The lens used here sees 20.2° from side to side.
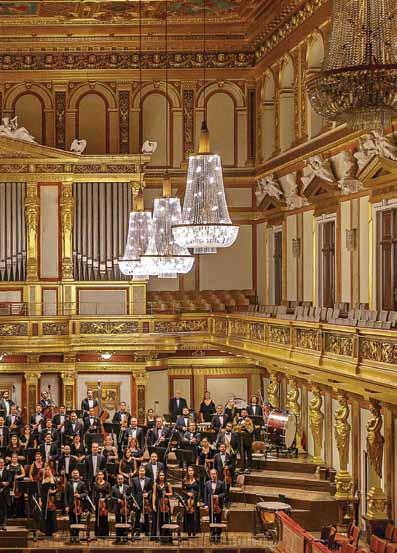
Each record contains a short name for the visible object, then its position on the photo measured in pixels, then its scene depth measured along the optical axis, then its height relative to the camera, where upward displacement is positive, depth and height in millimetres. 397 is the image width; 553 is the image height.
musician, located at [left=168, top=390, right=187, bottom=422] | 21078 -2347
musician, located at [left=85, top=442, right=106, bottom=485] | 15906 -2593
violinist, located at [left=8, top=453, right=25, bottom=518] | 15680 -2815
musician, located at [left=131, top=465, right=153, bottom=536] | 15172 -2893
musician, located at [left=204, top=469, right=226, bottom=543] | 15299 -2966
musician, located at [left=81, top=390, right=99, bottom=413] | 20125 -2197
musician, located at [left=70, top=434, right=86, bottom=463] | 16469 -2453
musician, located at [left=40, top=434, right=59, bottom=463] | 16484 -2463
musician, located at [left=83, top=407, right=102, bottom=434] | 17938 -2317
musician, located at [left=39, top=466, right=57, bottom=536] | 15430 -3068
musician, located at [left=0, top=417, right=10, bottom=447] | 17406 -2396
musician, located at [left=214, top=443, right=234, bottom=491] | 16047 -2664
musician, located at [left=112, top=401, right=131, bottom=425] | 18819 -2266
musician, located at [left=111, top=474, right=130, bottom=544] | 15195 -3047
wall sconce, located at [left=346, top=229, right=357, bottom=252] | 17022 +636
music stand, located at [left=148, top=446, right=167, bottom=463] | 16391 -2491
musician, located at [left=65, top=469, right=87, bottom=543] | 15289 -2944
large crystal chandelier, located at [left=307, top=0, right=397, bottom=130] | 7059 +1360
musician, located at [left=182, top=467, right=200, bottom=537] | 15234 -3045
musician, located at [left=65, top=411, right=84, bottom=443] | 17469 -2285
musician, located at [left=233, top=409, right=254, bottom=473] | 17578 -2445
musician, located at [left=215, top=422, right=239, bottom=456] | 16688 -2399
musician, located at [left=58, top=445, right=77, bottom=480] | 15938 -2589
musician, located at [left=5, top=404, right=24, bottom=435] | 17656 -2293
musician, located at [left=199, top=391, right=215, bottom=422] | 19625 -2260
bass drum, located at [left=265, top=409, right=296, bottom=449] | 18297 -2621
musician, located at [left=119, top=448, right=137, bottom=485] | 15584 -2611
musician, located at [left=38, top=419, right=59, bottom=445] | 16970 -2311
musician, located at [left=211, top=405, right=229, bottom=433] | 18094 -2267
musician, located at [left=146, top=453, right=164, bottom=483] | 15397 -2566
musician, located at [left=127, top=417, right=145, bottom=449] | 17391 -2358
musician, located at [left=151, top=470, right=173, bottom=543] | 15125 -3068
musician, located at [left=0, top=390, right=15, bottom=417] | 19531 -2162
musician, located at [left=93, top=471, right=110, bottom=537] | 15383 -3059
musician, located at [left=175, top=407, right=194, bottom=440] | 17875 -2296
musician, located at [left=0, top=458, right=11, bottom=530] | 15492 -2901
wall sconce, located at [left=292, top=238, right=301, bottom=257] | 20109 +622
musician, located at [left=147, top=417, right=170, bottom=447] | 17172 -2382
